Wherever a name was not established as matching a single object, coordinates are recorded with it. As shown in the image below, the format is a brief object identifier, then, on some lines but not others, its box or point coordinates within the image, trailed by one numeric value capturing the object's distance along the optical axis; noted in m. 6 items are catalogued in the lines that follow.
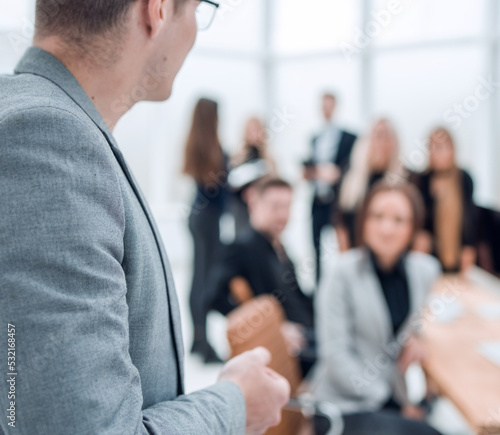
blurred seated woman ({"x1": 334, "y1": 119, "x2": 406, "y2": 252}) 3.55
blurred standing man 4.21
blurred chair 1.39
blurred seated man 2.29
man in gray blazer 0.45
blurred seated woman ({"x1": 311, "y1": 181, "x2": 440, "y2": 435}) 1.95
